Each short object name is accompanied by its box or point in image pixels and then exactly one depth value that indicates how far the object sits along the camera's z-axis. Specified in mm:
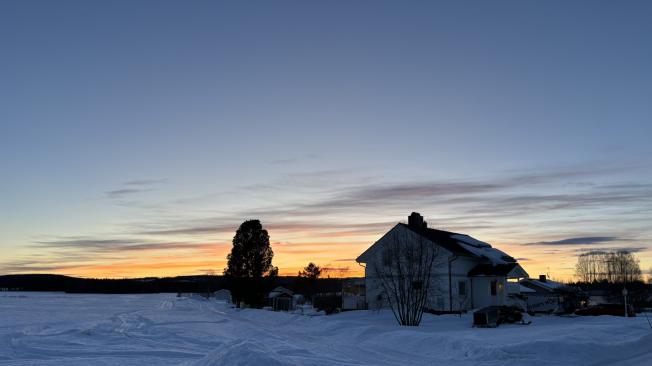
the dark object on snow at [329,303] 56581
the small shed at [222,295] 121750
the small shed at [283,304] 65875
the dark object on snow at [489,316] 35250
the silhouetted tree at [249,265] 67875
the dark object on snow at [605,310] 43250
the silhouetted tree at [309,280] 113856
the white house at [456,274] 48156
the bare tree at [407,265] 37625
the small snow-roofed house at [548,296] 47812
